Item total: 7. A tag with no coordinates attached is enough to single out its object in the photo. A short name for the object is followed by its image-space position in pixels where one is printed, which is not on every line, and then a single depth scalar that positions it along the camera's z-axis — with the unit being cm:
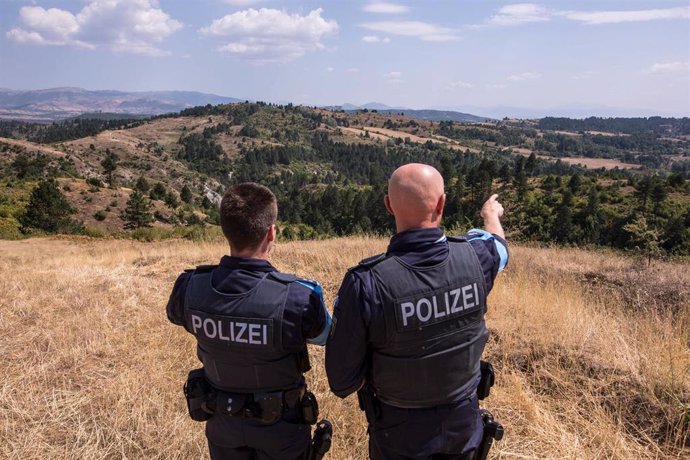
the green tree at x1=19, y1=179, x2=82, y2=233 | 3186
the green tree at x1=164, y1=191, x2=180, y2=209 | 6009
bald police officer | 208
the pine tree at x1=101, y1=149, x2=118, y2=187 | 6175
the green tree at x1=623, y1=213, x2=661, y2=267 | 1181
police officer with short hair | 222
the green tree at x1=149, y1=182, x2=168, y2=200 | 6429
